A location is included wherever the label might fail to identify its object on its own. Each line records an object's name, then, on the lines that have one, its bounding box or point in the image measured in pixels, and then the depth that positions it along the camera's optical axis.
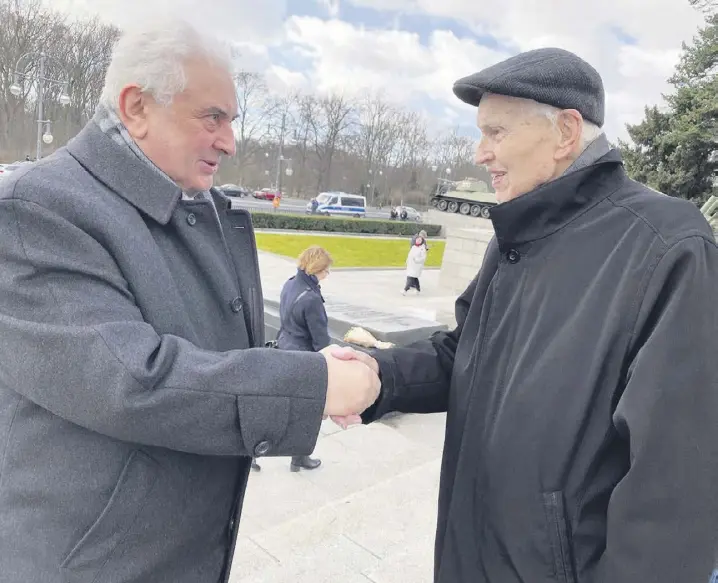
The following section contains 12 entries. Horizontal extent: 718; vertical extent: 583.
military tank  33.03
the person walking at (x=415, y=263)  13.45
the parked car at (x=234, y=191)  44.37
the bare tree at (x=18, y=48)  38.47
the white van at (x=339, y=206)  37.28
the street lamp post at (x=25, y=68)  37.84
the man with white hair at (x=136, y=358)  1.07
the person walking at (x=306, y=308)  4.66
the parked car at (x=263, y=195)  47.91
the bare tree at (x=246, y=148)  56.62
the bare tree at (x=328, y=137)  59.44
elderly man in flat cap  1.14
